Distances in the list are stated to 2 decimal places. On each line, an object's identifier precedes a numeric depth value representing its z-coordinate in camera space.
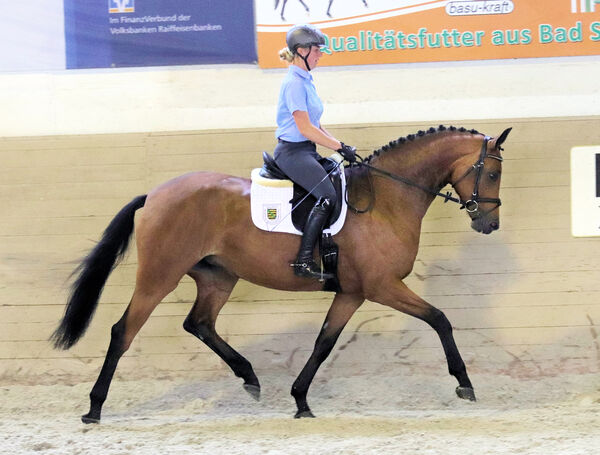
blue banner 11.82
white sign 11.67
